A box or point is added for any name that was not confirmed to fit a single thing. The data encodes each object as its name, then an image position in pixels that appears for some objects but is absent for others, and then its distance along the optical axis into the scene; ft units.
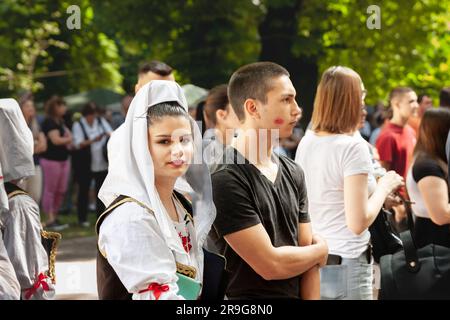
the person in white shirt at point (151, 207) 9.98
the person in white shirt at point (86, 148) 50.70
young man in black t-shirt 12.33
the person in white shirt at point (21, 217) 13.50
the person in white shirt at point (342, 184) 15.84
